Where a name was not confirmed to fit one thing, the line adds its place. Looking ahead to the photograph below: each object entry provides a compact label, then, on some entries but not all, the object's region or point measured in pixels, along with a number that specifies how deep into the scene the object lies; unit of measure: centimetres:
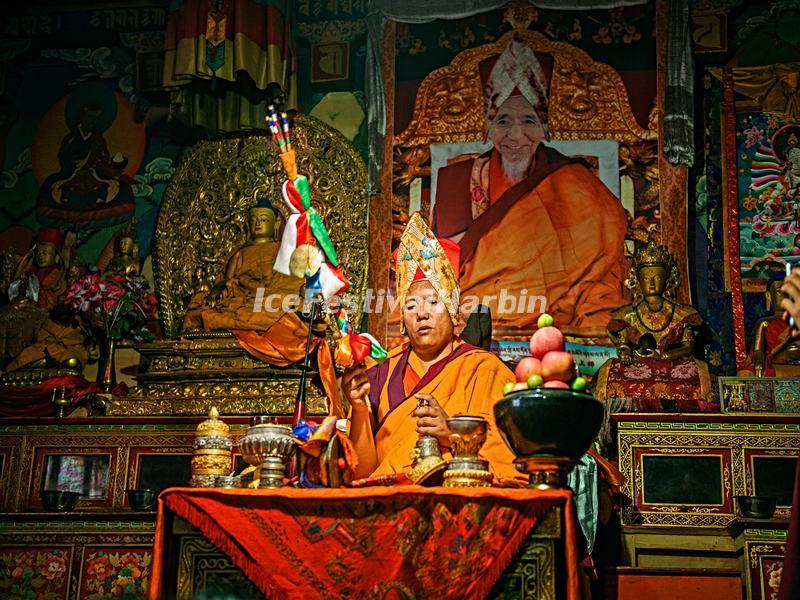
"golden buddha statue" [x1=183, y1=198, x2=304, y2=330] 569
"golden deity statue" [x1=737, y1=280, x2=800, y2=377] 525
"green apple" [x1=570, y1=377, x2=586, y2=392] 307
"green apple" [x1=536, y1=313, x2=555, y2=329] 320
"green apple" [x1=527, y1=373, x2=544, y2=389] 305
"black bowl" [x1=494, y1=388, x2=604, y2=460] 298
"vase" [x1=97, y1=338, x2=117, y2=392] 570
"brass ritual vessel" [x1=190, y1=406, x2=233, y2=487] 351
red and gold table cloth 297
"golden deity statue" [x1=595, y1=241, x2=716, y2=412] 500
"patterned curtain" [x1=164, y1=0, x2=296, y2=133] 586
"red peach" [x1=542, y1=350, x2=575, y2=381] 308
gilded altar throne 604
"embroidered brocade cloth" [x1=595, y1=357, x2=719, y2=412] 500
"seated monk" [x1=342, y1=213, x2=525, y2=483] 365
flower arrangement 579
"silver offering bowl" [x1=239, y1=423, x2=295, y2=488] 336
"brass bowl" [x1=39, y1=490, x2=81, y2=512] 479
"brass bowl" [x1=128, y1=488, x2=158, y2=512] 480
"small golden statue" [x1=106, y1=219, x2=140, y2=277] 598
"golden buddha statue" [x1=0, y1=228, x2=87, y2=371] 588
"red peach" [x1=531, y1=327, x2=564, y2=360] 317
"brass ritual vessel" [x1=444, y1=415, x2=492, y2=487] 313
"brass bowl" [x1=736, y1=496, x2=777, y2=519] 425
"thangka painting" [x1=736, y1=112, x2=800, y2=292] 568
